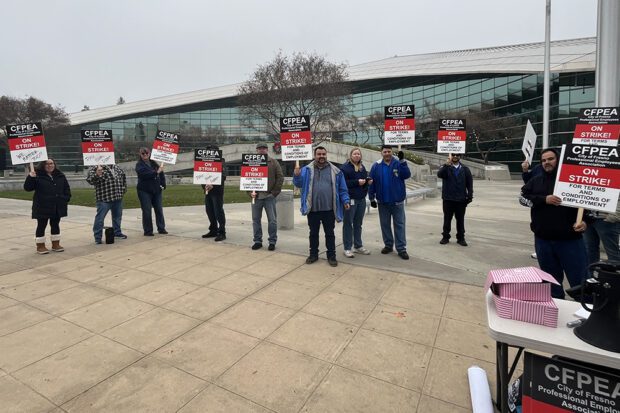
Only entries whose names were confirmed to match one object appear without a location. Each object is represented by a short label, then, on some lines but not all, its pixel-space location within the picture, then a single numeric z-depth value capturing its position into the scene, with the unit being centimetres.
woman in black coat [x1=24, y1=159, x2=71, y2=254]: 678
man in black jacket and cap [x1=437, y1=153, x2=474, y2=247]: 709
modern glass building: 3122
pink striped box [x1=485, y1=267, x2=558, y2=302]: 196
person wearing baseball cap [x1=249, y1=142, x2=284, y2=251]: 699
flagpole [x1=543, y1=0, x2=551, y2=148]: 1180
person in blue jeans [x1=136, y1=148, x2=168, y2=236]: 827
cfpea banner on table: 171
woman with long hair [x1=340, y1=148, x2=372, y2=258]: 638
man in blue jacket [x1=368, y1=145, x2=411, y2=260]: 632
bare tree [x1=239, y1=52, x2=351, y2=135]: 2992
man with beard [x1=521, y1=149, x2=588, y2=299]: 350
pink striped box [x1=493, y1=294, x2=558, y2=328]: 193
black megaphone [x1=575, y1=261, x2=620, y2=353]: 167
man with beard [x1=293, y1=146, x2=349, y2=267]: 586
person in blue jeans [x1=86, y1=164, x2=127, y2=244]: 772
